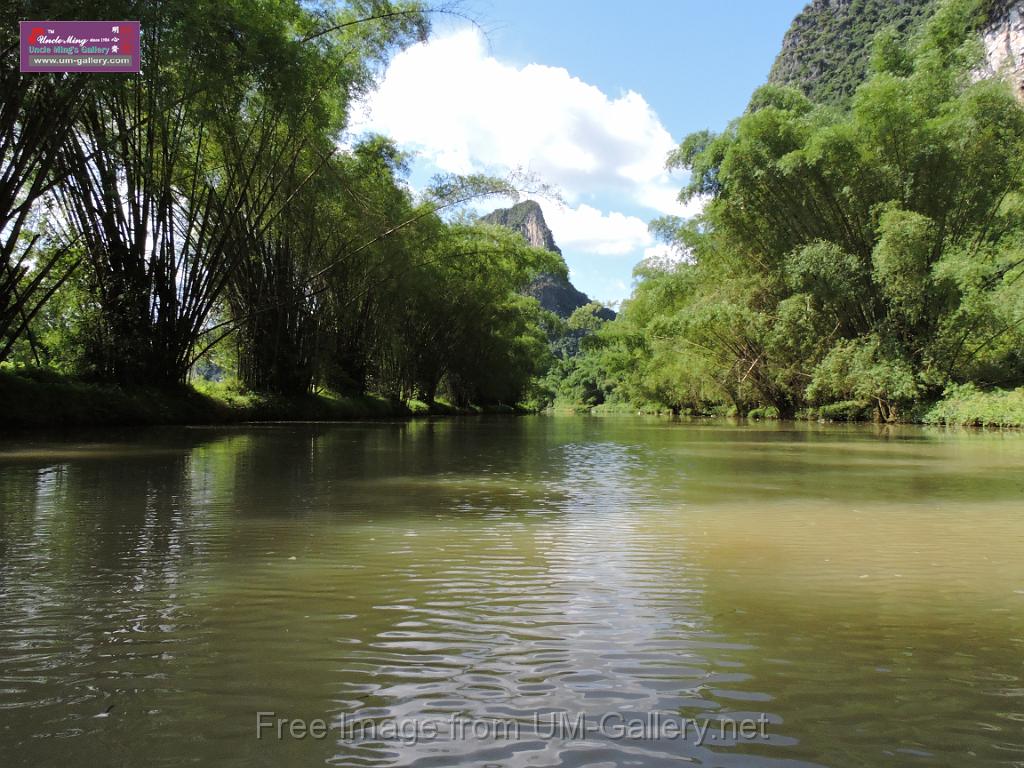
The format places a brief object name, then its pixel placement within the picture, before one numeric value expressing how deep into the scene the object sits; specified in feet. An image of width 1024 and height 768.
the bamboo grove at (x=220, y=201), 34.58
